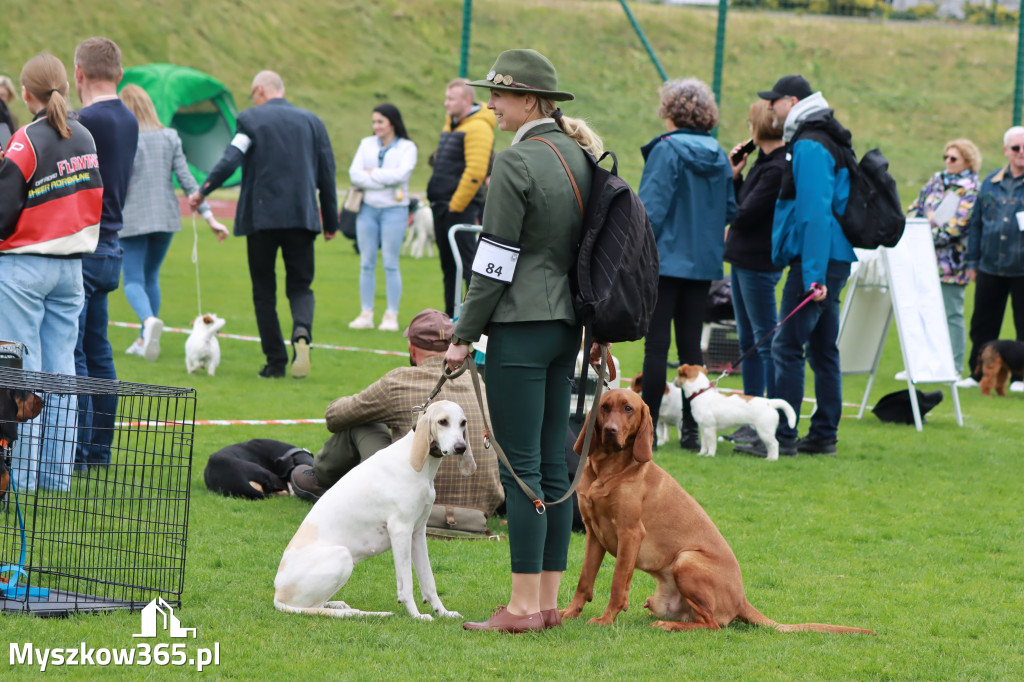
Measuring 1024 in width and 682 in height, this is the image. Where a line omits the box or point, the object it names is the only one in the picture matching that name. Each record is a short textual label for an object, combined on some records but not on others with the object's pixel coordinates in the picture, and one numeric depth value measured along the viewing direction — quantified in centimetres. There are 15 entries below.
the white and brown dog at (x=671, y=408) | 1494
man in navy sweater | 1165
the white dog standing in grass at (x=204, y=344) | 1844
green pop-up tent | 5262
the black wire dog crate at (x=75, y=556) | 787
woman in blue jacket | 1402
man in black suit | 1803
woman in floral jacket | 2128
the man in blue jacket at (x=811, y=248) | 1370
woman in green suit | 750
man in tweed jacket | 1022
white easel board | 1677
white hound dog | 807
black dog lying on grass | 1175
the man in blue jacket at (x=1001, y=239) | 1994
